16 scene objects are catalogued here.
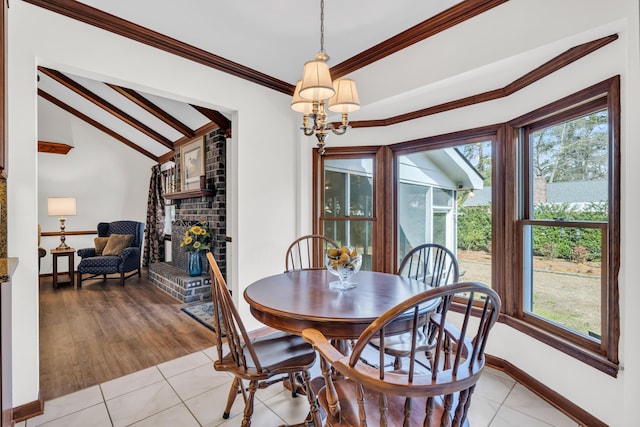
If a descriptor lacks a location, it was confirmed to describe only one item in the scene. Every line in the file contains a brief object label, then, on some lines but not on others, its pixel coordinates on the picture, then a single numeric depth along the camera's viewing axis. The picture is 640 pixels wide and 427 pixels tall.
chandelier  1.78
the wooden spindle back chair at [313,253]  3.49
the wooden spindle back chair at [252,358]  1.56
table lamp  5.20
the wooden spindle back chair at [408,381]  1.03
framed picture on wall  4.91
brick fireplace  4.39
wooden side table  5.00
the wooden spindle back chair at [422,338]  1.82
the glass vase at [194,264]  4.57
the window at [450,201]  2.79
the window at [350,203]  3.50
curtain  6.59
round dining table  1.42
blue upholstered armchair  5.11
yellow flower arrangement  4.49
